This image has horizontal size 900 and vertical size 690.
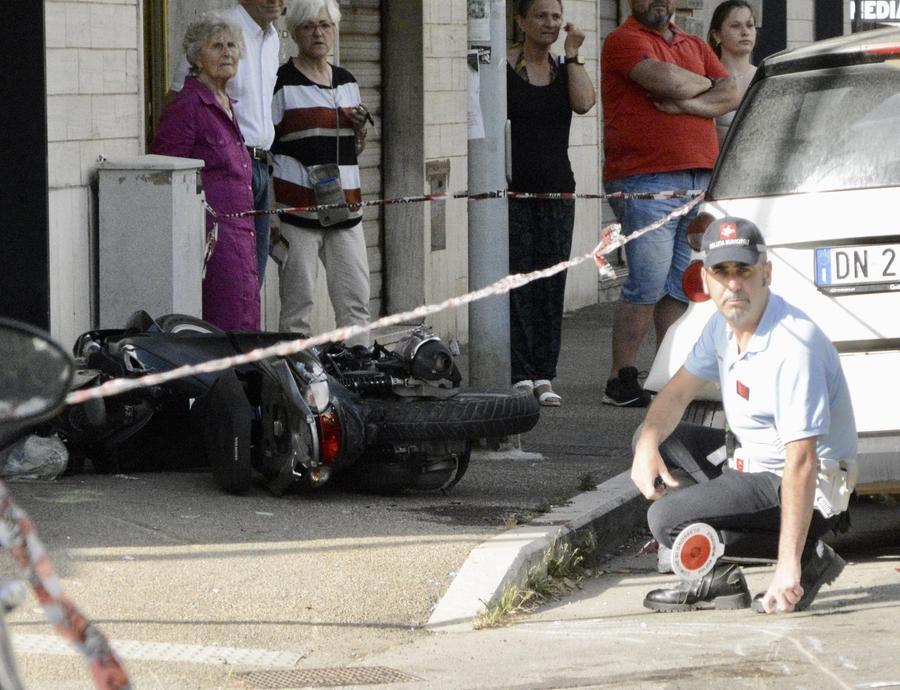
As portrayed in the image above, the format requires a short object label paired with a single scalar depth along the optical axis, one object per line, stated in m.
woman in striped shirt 18.59
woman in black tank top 19.41
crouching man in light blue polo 11.21
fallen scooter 13.68
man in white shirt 18.09
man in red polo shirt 19.05
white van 12.75
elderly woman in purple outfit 17.37
